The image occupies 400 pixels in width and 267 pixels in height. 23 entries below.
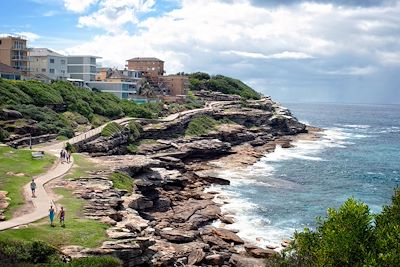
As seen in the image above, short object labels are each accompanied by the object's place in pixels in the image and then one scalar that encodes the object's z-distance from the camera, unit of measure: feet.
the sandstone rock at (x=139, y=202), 140.36
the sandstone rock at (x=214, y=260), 120.80
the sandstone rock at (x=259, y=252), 128.98
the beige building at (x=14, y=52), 319.47
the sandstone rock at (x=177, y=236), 130.93
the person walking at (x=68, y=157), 167.38
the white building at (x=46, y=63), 364.87
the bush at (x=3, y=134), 185.44
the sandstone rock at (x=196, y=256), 118.01
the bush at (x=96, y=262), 78.54
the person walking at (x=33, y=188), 120.06
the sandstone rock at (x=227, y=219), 158.30
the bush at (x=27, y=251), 81.41
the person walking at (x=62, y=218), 101.71
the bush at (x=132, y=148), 241.55
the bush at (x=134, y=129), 259.06
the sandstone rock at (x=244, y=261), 122.49
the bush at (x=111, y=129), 230.97
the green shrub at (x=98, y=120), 266.98
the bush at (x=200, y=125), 310.24
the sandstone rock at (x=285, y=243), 136.24
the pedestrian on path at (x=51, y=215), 100.52
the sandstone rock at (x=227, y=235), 139.62
